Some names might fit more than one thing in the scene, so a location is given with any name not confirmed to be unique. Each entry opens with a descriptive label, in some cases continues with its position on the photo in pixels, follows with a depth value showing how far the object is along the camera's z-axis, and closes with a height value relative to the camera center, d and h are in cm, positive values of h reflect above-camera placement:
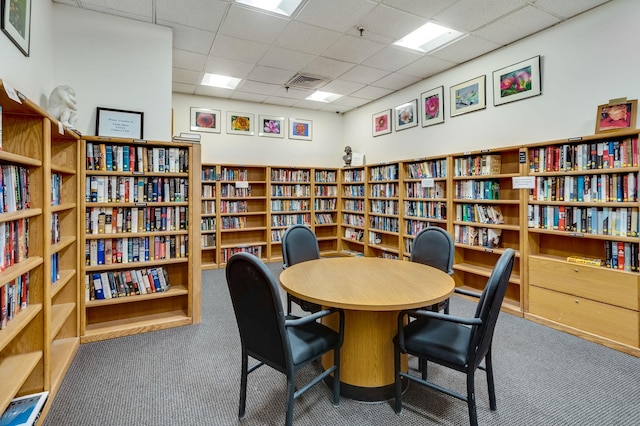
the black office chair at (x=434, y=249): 288 -37
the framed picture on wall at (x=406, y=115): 518 +156
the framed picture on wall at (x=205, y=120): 568 +161
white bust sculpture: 260 +88
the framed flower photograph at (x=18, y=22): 195 +123
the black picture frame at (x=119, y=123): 311 +87
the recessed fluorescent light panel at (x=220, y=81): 498 +206
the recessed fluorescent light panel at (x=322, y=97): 580 +208
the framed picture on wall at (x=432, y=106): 473 +155
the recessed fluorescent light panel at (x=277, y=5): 309 +199
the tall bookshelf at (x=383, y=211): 530 -2
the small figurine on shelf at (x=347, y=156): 648 +107
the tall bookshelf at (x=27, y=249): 157 -21
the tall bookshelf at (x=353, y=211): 618 -2
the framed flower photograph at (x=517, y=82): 359 +148
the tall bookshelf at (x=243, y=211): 573 +0
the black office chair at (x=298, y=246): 305 -35
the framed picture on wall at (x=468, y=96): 417 +151
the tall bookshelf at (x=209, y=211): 552 +0
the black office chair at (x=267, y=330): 158 -62
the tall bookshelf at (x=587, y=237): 271 -27
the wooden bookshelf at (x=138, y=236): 288 -23
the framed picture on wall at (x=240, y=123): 596 +163
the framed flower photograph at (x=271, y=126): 622 +163
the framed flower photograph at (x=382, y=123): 576 +158
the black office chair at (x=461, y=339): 161 -73
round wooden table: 178 -51
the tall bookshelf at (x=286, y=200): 611 +20
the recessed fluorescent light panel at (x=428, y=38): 364 +202
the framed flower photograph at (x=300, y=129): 653 +166
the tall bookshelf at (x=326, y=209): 655 +2
